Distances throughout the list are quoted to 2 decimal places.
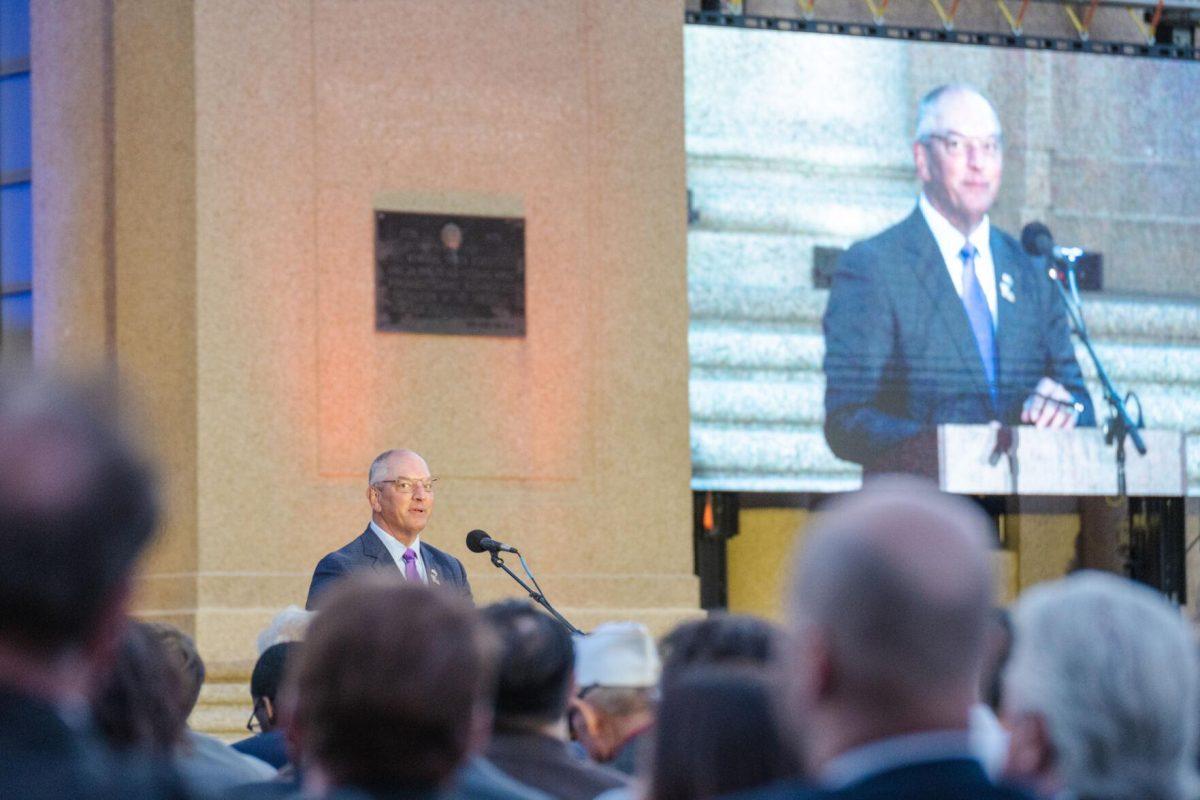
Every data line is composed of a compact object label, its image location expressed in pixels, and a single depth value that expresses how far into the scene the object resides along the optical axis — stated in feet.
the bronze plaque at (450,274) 59.75
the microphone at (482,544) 43.98
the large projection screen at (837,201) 63.21
